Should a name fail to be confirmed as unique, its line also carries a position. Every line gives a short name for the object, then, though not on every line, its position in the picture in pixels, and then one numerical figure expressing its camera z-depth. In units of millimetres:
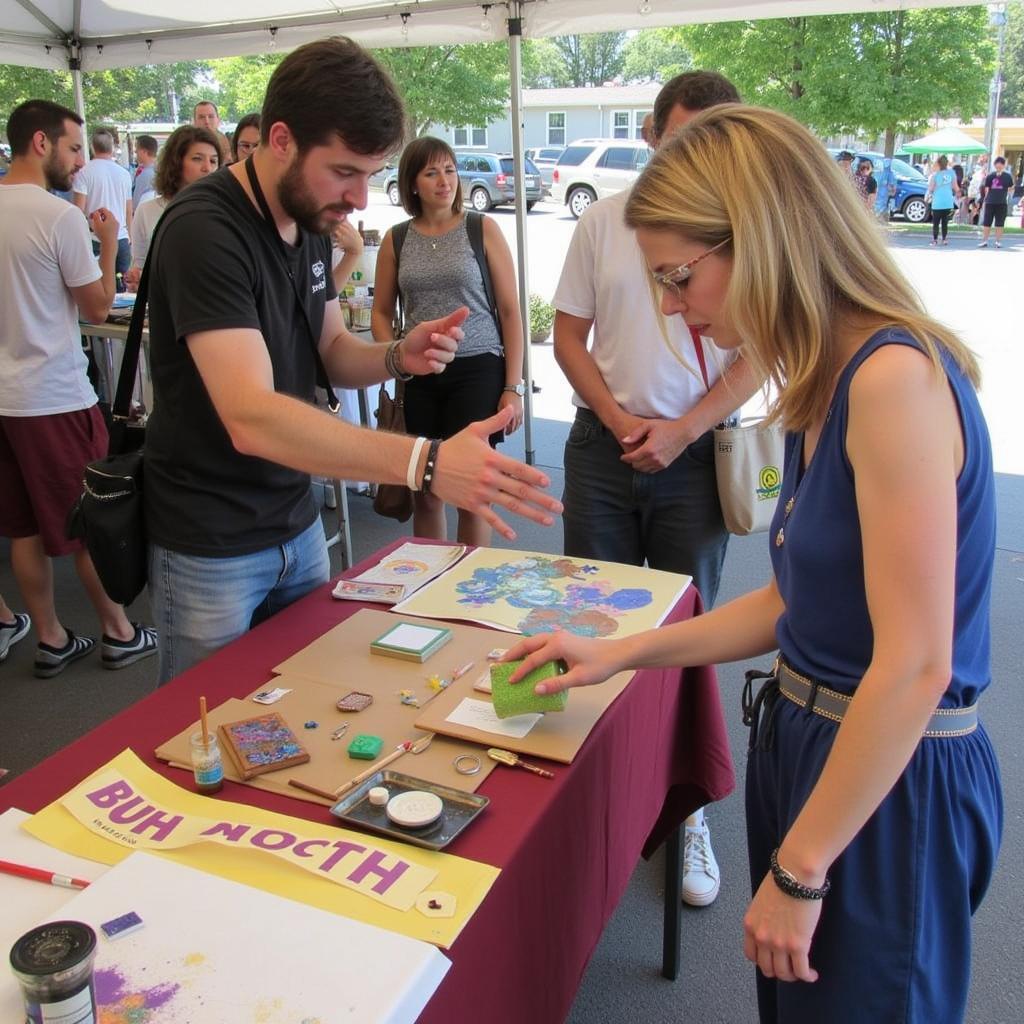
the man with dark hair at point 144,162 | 8078
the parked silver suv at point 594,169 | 15164
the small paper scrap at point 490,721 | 1180
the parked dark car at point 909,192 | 15969
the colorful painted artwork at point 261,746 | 1099
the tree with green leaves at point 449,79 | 13273
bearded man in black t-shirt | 1268
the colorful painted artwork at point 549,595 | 1522
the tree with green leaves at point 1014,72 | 32000
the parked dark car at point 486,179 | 16344
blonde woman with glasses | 870
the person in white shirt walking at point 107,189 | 7301
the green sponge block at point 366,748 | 1123
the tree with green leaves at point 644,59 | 33250
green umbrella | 17186
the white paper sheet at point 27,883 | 862
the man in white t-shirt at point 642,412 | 1984
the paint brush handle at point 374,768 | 1062
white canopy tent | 3871
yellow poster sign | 873
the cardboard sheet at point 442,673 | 1165
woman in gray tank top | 3209
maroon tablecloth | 945
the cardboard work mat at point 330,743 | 1088
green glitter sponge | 1175
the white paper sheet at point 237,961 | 741
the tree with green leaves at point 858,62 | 13039
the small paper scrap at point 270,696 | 1261
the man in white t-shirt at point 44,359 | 2734
